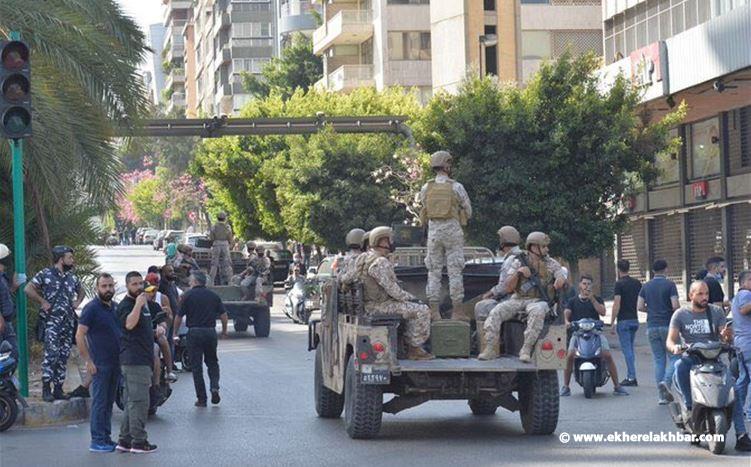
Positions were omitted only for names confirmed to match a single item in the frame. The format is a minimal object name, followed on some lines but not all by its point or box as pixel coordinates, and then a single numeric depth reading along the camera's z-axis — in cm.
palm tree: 2000
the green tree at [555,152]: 3366
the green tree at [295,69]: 9044
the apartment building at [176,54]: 17625
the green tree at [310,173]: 5134
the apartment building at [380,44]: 6719
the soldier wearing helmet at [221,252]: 3459
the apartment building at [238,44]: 12462
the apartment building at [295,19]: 10144
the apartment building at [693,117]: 3356
